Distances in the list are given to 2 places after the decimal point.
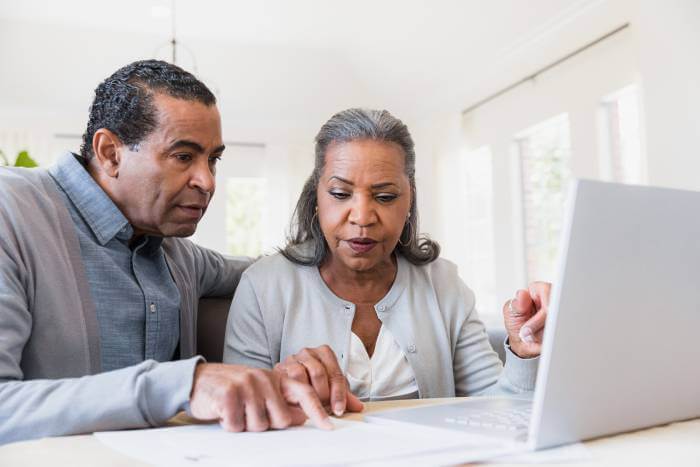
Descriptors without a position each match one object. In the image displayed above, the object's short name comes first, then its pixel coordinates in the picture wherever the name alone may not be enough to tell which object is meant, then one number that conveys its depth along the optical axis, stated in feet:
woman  4.87
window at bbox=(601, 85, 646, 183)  13.52
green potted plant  9.62
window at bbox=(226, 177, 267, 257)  21.90
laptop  2.13
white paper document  2.18
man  2.78
